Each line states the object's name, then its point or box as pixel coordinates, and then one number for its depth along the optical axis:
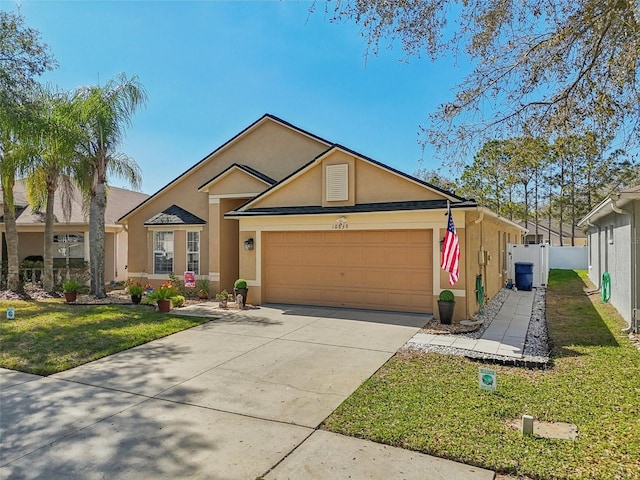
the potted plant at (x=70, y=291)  13.67
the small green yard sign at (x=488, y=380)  5.37
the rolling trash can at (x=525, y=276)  17.14
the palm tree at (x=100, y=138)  13.81
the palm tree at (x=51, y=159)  13.23
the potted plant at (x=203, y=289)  15.01
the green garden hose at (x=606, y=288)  12.82
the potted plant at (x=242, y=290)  12.75
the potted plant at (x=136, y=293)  13.24
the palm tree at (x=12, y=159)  11.93
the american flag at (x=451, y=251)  9.16
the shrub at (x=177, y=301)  12.87
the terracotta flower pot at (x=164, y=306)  12.08
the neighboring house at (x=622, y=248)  8.66
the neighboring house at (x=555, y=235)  43.72
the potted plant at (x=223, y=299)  12.71
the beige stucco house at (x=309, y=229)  11.00
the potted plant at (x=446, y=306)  9.89
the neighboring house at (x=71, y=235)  18.64
